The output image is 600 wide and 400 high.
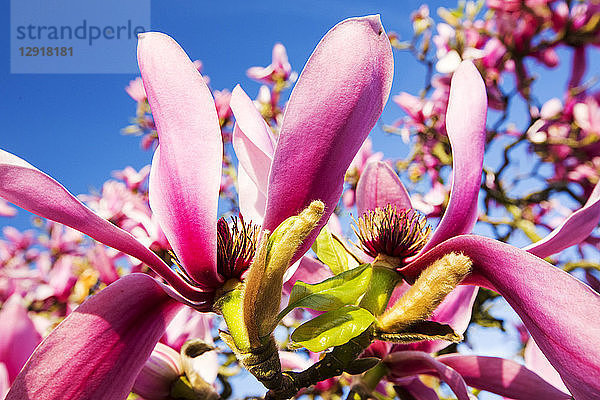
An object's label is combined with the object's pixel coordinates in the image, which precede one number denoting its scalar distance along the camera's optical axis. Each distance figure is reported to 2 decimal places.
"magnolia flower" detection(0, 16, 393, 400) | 0.35
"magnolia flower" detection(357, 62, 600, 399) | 0.32
